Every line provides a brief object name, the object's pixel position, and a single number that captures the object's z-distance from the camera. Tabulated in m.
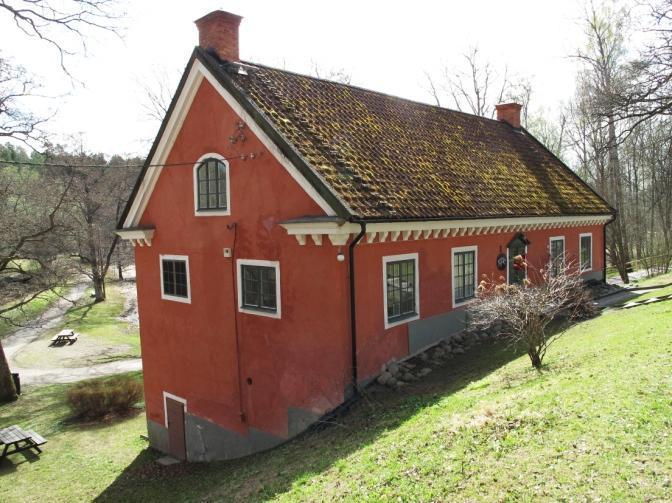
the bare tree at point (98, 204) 36.81
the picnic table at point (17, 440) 16.72
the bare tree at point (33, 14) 13.30
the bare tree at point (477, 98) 37.50
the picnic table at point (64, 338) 33.09
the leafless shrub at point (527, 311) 10.33
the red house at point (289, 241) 11.11
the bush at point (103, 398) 20.88
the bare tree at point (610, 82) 26.77
